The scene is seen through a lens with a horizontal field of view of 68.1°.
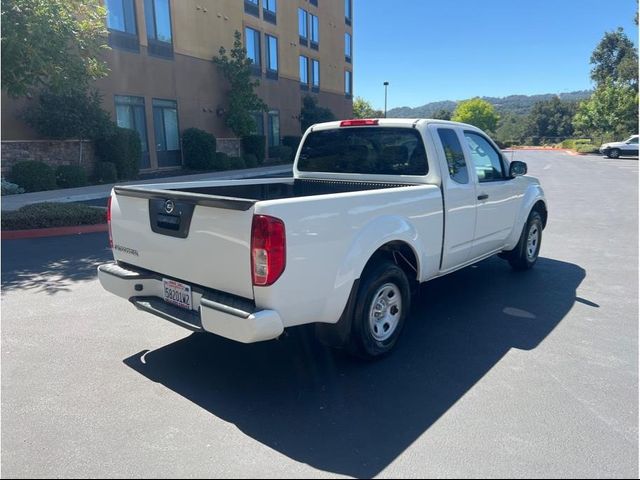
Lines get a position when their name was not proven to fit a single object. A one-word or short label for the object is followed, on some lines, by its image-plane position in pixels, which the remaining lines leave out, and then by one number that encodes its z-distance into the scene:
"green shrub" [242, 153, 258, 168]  24.61
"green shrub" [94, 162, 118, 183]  16.52
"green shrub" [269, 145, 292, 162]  28.41
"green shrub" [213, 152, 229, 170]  21.72
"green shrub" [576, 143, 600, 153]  43.06
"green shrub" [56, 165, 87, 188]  15.24
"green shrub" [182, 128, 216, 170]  21.08
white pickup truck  3.07
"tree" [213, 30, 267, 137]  23.39
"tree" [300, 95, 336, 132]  32.12
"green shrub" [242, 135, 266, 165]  25.35
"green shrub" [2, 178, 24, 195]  13.52
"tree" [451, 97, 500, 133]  94.38
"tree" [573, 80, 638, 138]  44.00
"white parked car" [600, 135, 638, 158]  33.97
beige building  18.33
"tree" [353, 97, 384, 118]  61.36
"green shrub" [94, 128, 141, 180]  16.80
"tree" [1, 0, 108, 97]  9.03
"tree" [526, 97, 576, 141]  93.69
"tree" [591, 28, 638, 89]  64.56
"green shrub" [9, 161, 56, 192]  14.16
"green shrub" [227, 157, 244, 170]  23.03
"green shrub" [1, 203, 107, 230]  8.82
